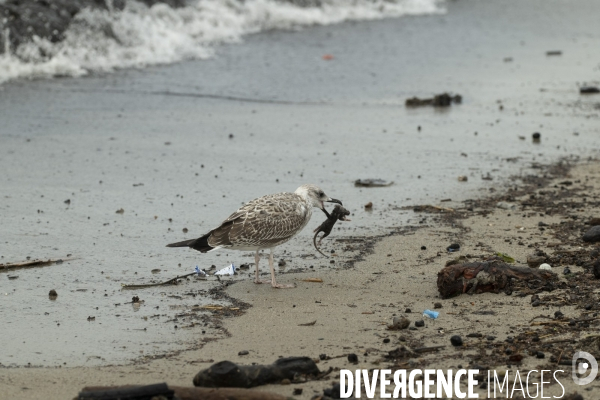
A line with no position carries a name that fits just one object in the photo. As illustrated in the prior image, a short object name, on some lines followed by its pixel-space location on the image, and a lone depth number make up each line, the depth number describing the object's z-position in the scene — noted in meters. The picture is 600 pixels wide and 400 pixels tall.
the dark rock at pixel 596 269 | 13.94
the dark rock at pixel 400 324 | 12.51
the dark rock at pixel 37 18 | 32.87
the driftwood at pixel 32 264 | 15.04
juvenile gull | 15.02
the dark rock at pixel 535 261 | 15.00
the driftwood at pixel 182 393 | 9.63
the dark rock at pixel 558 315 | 12.55
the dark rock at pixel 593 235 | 16.08
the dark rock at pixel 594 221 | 17.28
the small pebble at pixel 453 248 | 16.23
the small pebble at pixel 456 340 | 11.76
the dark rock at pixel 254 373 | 10.21
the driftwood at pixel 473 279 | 13.77
